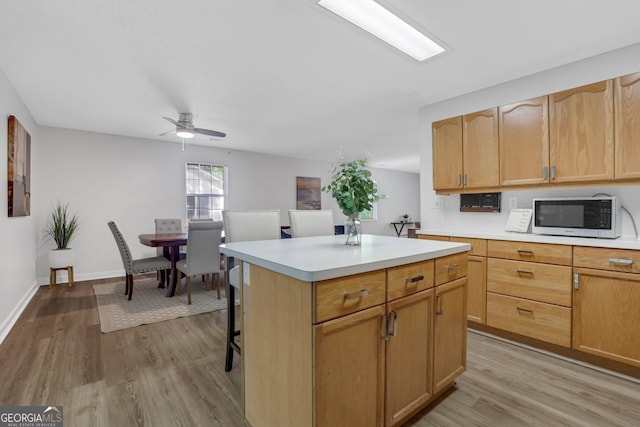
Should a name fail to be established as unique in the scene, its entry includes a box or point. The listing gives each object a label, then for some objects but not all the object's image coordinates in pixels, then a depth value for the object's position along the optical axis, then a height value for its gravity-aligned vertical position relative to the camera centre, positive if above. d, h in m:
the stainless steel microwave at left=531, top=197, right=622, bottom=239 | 2.18 -0.06
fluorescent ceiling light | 1.84 +1.29
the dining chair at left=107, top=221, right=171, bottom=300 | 3.64 -0.70
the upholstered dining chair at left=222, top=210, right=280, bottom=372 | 2.03 -0.18
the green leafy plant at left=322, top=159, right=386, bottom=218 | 1.74 +0.14
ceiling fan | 3.69 +1.03
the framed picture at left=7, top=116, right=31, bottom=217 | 2.90 +0.44
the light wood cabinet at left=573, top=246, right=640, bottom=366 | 1.94 -0.65
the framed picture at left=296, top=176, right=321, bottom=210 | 7.50 +0.43
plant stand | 4.34 -0.97
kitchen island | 1.09 -0.54
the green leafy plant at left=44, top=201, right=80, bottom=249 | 4.42 -0.24
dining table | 3.70 -0.44
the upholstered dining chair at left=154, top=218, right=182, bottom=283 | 4.85 -0.28
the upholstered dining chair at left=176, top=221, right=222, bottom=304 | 3.54 -0.52
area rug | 3.04 -1.15
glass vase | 1.86 -0.13
